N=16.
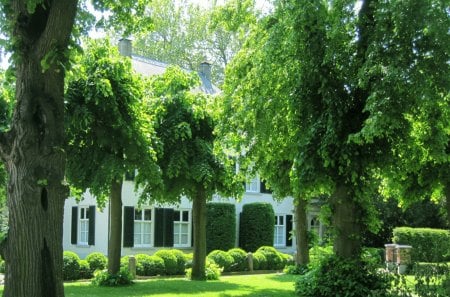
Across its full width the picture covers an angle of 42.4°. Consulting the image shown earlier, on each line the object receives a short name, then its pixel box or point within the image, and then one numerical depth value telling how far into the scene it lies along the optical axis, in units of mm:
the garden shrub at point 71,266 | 19172
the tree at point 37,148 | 7359
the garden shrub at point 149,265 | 21188
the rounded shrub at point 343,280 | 12523
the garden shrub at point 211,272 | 18781
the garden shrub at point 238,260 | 24297
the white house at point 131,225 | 27094
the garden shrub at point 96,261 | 20344
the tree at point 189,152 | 17125
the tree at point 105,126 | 14812
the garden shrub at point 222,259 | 23281
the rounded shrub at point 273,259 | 26141
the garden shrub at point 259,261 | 25391
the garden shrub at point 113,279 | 15945
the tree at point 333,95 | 11461
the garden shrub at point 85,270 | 19873
